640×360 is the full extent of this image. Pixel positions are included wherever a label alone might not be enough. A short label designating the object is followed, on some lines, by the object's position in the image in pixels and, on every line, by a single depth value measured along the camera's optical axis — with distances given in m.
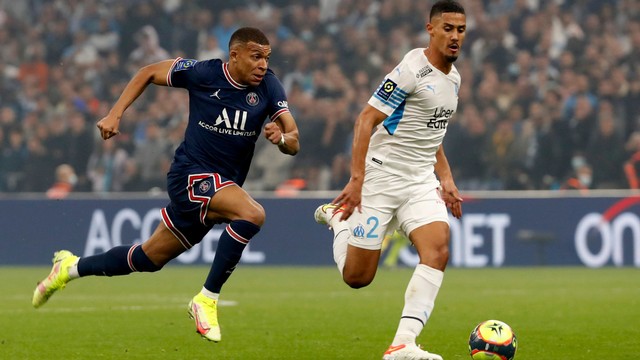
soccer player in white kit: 14.60
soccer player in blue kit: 16.12
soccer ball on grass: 13.95
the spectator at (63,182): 37.87
